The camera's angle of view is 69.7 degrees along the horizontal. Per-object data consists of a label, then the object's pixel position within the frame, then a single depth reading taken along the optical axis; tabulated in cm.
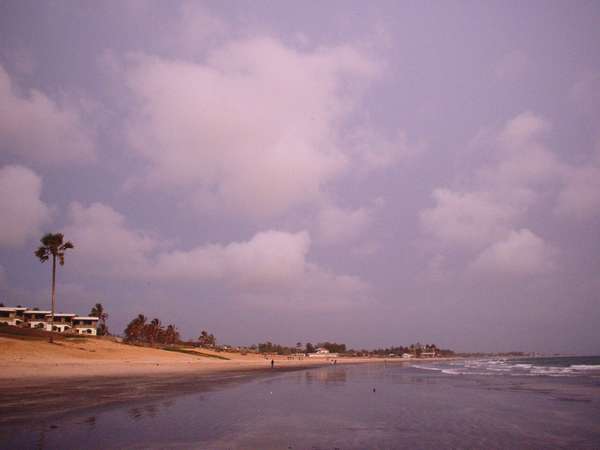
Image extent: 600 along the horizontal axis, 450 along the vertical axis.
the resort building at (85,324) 11172
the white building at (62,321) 10340
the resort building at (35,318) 10012
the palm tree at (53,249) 6112
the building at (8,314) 9762
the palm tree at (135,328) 10938
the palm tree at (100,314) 12309
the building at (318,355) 19061
